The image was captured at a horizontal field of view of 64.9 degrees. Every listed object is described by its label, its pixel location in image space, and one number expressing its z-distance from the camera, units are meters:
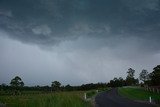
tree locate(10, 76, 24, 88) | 77.15
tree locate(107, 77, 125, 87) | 80.50
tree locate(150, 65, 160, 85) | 39.72
